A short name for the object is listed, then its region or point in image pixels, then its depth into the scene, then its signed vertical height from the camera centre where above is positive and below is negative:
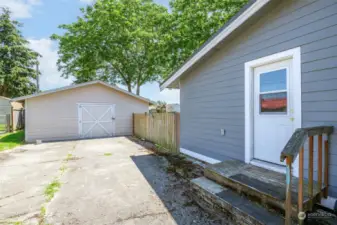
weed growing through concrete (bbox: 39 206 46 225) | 2.55 -1.46
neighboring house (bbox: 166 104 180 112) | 14.64 +0.52
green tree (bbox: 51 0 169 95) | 16.17 +6.43
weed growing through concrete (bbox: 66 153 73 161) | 6.02 -1.43
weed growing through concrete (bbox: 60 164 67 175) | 4.71 -1.44
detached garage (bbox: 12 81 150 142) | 9.48 +0.08
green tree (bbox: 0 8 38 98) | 21.22 +5.95
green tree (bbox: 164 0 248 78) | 13.33 +6.68
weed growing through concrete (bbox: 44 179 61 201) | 3.35 -1.45
